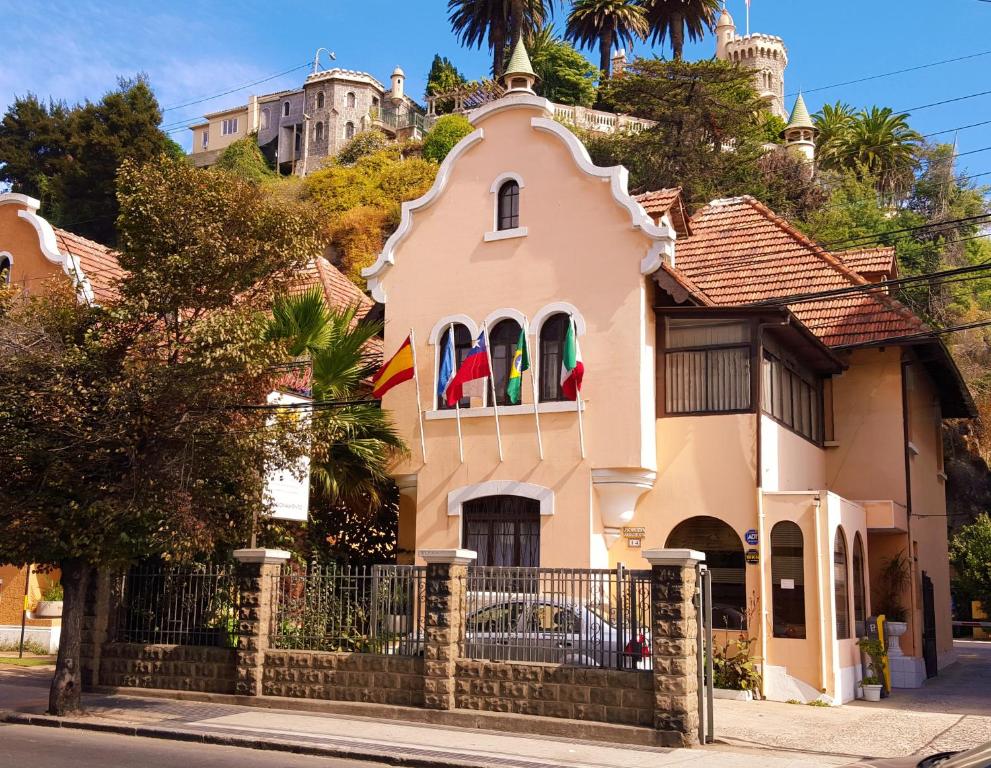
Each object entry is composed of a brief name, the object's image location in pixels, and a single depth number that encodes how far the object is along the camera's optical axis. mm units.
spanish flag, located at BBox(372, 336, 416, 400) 20094
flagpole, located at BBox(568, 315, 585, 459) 19391
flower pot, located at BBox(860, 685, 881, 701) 18984
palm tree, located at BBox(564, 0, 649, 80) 68812
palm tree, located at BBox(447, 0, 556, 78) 66000
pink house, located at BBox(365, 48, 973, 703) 18656
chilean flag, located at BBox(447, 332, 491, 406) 19375
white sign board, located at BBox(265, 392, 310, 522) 15984
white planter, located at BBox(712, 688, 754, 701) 17578
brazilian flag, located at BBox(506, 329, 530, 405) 19562
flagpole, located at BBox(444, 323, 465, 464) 20398
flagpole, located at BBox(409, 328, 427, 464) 20922
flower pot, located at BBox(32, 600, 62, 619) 22614
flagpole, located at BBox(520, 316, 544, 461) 19781
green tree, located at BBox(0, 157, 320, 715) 14266
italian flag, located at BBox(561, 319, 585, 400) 18969
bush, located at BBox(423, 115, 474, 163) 63688
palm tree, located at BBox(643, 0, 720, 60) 69000
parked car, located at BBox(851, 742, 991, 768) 5551
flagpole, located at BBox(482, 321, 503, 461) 20094
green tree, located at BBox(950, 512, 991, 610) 37312
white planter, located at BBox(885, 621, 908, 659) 21270
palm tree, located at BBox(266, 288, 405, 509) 19344
